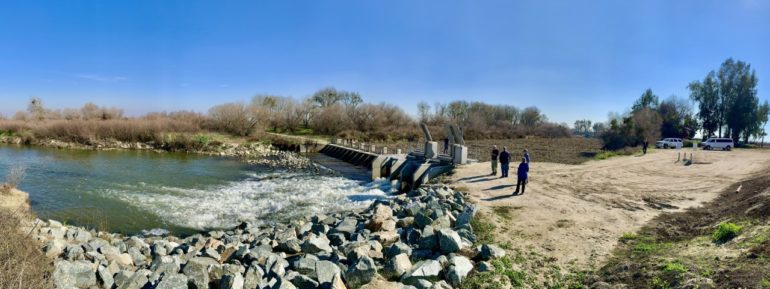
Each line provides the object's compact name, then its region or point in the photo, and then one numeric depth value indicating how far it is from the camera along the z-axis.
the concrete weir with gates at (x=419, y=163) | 19.80
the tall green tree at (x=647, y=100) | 63.50
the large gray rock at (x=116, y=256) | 7.38
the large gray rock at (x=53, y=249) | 6.88
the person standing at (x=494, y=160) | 18.29
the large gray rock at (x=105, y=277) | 6.19
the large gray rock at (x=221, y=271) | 6.59
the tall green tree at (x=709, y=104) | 51.47
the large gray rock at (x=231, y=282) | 6.05
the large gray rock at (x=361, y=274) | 6.30
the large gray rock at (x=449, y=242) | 7.71
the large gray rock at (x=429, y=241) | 8.09
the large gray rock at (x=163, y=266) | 6.51
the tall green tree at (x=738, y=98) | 47.81
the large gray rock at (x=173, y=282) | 5.86
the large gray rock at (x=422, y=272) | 6.35
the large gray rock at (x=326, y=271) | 6.24
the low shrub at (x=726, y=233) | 7.42
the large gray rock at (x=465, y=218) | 9.76
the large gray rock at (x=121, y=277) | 6.25
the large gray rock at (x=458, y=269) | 6.50
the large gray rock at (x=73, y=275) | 5.69
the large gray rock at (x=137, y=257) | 7.90
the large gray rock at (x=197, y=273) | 6.24
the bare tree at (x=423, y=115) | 83.63
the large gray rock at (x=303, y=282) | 6.23
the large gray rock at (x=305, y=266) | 6.83
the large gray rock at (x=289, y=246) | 8.59
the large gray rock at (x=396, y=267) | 6.73
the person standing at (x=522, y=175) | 13.84
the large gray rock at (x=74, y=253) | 7.02
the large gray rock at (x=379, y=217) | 10.28
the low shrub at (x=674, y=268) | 6.07
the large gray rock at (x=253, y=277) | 6.33
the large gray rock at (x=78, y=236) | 8.73
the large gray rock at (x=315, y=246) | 8.35
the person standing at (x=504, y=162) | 17.38
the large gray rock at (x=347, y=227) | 10.03
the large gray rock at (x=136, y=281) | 6.12
